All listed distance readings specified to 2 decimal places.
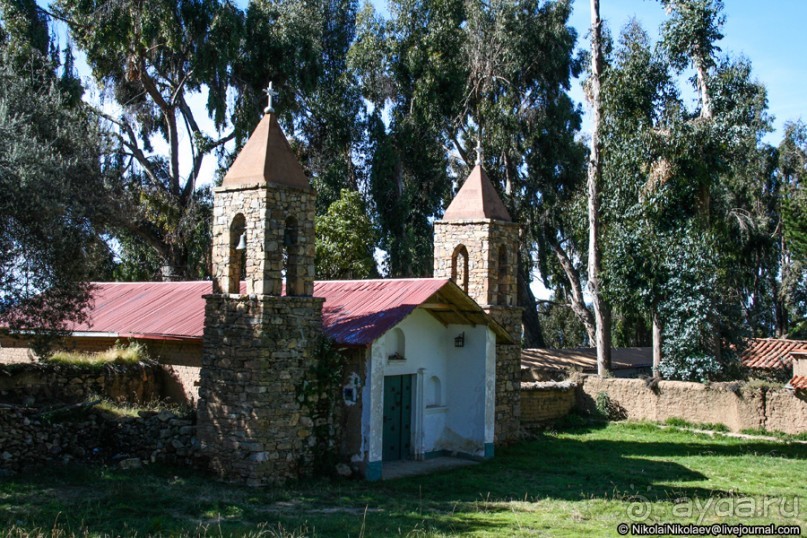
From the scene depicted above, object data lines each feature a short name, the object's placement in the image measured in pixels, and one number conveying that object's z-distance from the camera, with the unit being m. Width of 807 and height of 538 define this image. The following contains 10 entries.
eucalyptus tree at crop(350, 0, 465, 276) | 33.12
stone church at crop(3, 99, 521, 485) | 13.91
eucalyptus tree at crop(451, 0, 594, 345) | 33.38
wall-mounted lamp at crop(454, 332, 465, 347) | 18.39
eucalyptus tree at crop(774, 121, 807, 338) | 38.69
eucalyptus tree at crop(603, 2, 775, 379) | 24.84
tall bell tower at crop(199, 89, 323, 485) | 13.78
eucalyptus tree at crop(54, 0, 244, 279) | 27.19
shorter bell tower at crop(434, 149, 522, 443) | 19.53
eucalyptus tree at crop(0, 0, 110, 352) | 12.74
